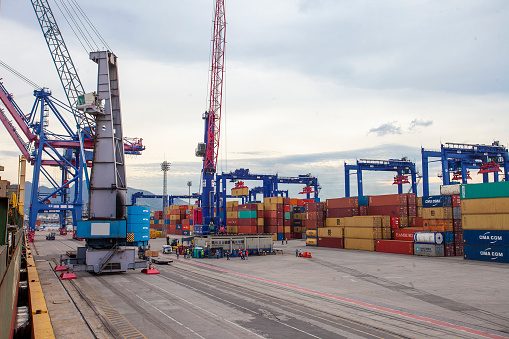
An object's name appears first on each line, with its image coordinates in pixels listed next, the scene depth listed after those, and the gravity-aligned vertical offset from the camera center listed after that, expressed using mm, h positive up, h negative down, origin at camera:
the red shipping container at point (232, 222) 87000 -4843
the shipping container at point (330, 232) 59956 -5140
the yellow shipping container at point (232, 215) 87500 -3217
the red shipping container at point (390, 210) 56000 -1569
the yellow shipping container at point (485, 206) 39656 -717
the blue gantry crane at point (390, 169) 86112 +7270
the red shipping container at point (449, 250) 46844 -6248
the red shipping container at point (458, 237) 47656 -4729
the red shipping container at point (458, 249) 47469 -6218
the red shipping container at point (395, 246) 49281 -6239
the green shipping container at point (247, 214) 82312 -2910
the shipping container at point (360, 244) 54094 -6464
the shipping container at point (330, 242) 59838 -6800
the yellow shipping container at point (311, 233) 65875 -5650
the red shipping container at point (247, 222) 81938 -4541
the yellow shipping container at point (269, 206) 83438 -1162
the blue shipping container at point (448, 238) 46844 -4725
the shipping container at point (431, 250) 46062 -6170
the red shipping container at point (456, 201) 48500 -187
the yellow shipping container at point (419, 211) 56375 -1744
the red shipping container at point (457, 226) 47750 -3327
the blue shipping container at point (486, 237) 39250 -4109
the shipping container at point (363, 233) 53731 -4717
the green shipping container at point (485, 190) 39969 +990
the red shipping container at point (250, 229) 81956 -6080
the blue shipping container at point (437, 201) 48750 -174
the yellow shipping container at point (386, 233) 54188 -4703
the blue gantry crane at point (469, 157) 71562 +8362
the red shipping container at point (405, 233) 52050 -4632
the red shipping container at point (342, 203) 60500 -436
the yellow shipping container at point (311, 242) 65250 -7110
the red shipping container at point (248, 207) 83200 -1355
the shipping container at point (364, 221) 53469 -3070
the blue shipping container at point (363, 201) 61778 -133
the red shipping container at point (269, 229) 83375 -6198
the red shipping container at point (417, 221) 56147 -3162
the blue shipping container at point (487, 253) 39188 -5750
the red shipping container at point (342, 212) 60344 -1929
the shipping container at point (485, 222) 39375 -2417
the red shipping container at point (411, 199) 56875 +127
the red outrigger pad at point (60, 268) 34094 -5989
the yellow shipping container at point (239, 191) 104331 +2734
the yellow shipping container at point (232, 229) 86519 -6459
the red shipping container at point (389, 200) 56500 +5
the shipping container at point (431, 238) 46022 -4661
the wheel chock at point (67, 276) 29453 -5755
